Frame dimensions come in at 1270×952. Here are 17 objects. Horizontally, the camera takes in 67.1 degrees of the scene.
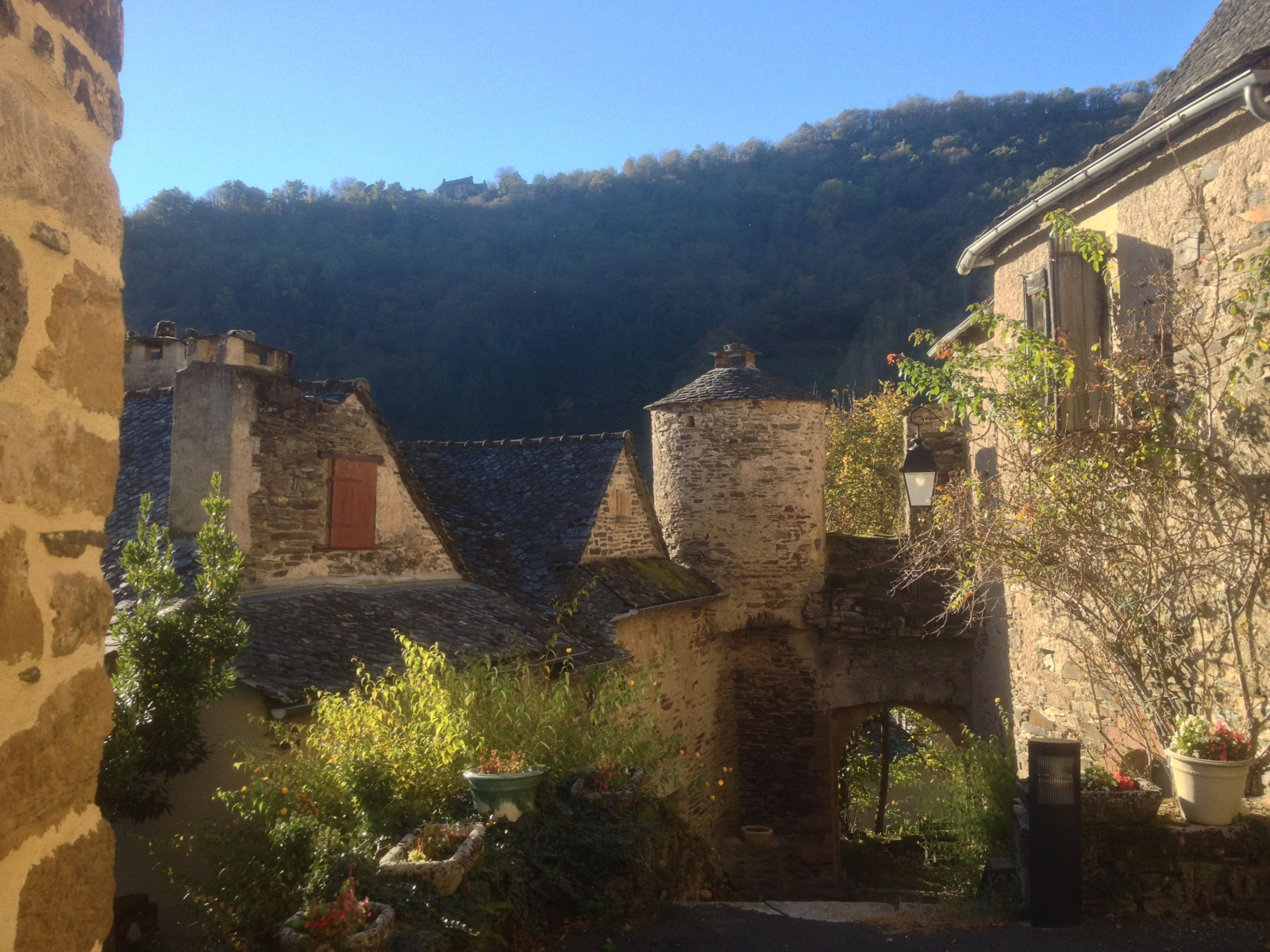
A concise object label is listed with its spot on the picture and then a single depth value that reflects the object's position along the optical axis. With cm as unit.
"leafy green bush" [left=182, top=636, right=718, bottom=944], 474
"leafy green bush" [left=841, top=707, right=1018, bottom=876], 732
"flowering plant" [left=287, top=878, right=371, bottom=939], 407
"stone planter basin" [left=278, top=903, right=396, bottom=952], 402
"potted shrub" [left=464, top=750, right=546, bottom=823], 564
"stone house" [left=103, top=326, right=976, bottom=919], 980
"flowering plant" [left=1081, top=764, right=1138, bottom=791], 599
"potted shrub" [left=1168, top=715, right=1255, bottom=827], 557
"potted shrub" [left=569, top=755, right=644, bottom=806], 613
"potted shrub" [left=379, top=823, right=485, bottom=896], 479
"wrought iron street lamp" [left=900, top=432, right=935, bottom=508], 965
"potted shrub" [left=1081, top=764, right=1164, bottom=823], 580
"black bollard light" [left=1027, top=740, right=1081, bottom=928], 570
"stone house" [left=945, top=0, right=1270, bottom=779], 574
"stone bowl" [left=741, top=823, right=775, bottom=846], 1477
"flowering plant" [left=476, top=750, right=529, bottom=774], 575
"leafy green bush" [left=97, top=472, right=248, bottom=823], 629
